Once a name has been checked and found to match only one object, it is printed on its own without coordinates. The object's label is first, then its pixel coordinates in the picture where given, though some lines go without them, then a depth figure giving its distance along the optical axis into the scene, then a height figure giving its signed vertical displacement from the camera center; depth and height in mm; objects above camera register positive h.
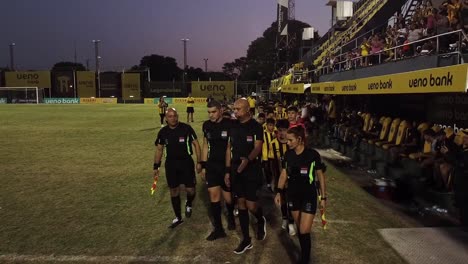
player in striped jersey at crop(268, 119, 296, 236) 6934 -1112
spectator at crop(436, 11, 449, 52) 10364 +1809
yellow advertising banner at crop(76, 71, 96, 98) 65562 +2308
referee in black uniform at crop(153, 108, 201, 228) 6945 -872
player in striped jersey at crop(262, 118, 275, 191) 8273 -717
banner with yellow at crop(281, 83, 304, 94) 21783 +557
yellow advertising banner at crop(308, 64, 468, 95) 6421 +301
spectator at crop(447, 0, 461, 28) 11109 +2233
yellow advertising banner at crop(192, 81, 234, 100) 64812 +1507
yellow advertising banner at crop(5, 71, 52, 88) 65625 +2929
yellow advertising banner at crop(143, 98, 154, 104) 61781 -390
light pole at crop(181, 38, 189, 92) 82425 +8117
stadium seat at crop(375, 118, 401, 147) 12258 -992
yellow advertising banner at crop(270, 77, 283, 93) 35878 +1317
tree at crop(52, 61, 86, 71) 117450 +9408
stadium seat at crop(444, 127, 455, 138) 9141 -742
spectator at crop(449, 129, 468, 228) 7055 -1423
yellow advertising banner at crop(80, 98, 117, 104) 62500 -379
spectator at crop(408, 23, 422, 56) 12656 +1800
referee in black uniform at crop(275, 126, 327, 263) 5316 -1017
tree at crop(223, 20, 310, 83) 102056 +10408
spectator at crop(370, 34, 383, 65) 16391 +1941
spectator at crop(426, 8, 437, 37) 12061 +2079
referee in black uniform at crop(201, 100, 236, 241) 6574 -977
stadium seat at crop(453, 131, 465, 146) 8698 -832
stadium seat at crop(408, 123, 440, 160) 9612 -1191
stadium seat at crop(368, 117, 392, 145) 12906 -957
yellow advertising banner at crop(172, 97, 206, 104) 60416 -258
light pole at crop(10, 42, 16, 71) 92438 +8958
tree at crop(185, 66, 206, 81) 96488 +5764
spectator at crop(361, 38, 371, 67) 17594 +1983
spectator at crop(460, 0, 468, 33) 11027 +2158
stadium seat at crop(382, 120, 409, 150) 11562 -966
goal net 61781 +510
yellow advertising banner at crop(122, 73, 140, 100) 64750 +1838
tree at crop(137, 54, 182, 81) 97062 +6794
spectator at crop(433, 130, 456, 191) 8180 -1307
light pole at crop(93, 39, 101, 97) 66312 +4214
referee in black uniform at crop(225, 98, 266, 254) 6102 -913
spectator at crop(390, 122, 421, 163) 10720 -1189
